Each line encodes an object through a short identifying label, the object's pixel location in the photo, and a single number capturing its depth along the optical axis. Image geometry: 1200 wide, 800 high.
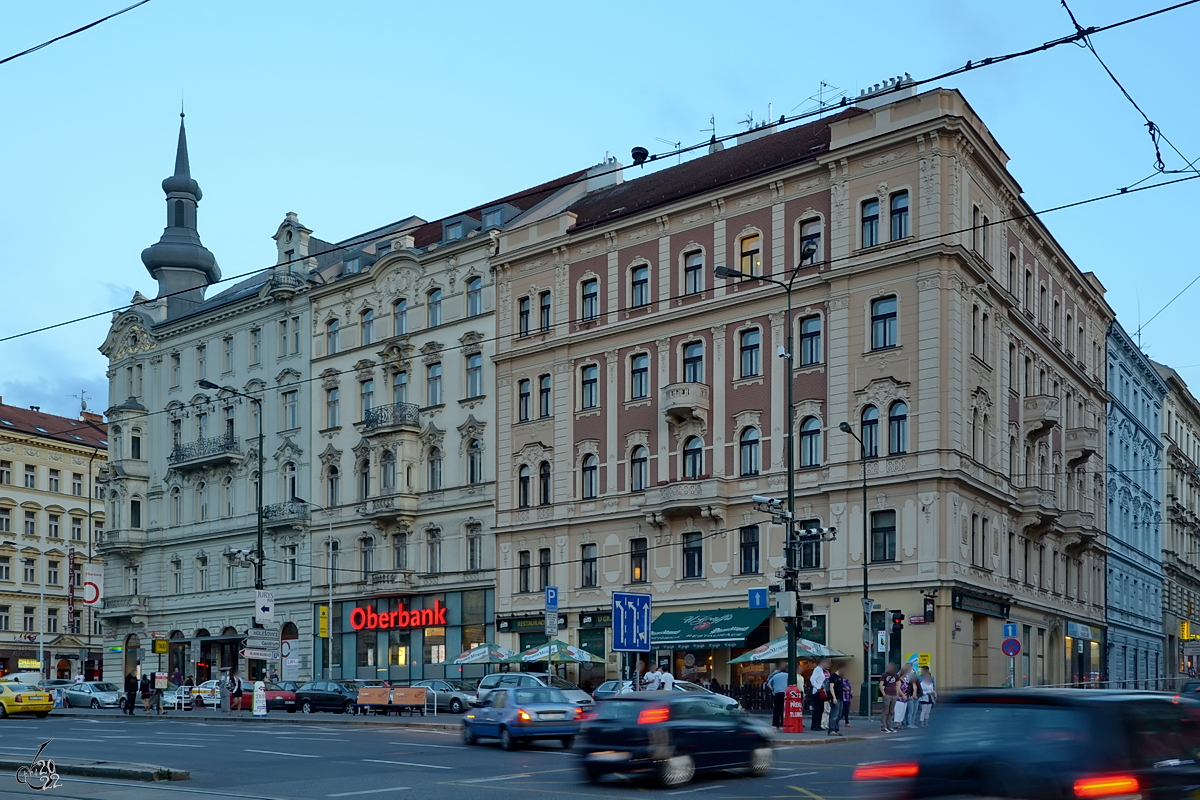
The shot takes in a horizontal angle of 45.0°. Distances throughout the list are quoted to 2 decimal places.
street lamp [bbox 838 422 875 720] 41.31
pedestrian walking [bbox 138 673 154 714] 57.47
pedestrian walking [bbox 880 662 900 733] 34.56
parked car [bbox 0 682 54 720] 47.28
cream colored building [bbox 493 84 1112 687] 44.28
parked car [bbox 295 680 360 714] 52.28
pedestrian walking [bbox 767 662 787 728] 33.59
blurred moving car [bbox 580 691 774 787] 19.95
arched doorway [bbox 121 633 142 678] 72.19
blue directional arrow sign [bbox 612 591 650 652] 31.34
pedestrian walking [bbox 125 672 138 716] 52.00
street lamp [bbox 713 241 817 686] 32.84
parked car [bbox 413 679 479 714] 49.64
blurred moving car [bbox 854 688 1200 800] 9.39
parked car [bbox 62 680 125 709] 62.66
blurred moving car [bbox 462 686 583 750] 28.31
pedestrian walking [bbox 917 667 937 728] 33.69
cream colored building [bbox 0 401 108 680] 88.88
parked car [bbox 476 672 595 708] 41.22
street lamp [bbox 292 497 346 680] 61.62
